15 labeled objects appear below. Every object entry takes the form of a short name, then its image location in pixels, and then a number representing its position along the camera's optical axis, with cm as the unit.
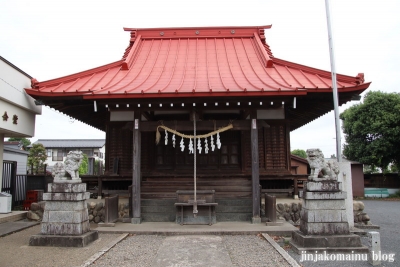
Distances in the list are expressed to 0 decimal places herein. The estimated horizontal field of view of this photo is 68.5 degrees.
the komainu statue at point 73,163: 679
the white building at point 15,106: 906
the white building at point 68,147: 4297
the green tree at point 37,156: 2739
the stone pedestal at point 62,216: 654
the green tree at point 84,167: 3326
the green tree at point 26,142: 4554
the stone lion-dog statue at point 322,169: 650
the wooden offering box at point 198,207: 835
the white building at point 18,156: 1326
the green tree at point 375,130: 2120
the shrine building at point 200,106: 834
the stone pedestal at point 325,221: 609
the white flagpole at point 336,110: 802
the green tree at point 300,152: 6552
